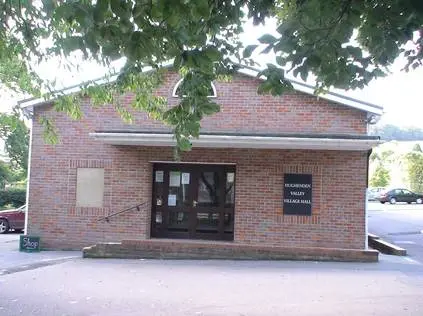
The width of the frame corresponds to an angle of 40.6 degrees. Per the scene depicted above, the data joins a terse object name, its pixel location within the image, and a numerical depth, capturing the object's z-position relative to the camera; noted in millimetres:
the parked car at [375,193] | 56025
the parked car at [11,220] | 26156
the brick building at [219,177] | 14836
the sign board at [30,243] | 15977
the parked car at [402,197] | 52625
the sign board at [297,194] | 15000
